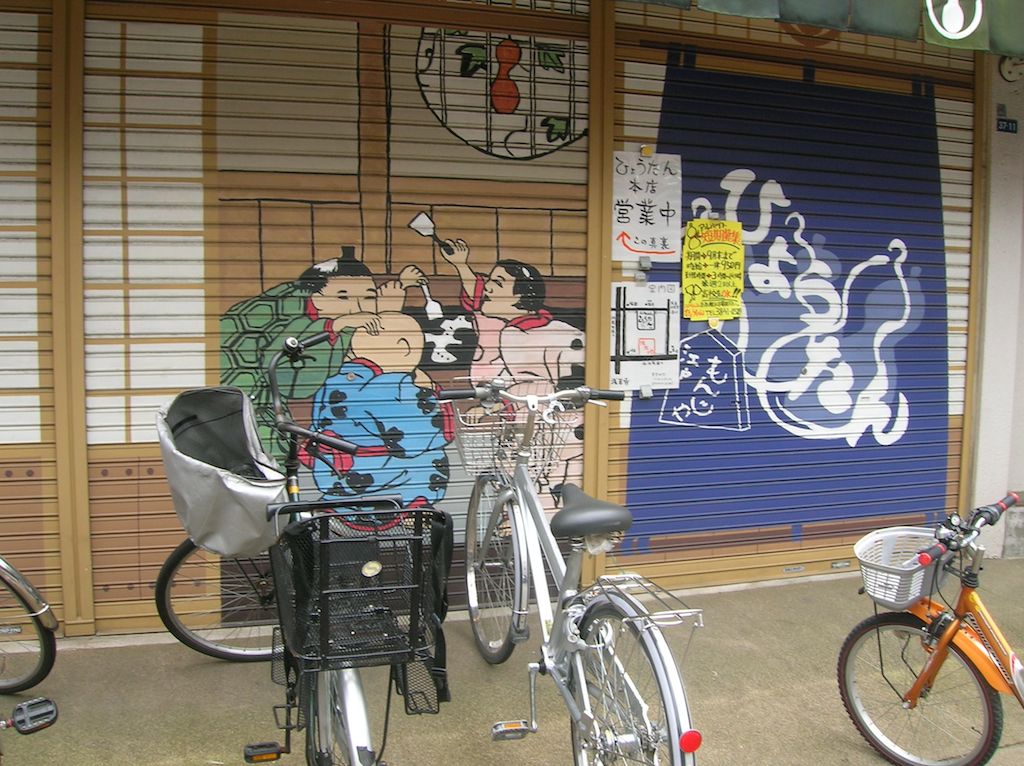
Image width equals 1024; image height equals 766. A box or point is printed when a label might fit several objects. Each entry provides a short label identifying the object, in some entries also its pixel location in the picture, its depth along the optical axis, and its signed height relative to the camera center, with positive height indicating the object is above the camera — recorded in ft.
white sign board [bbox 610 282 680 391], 14.84 +0.24
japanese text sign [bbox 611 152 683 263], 14.74 +2.73
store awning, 12.47 +5.64
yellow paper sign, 15.23 +1.58
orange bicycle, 8.94 -3.77
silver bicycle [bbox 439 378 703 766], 7.22 -2.94
